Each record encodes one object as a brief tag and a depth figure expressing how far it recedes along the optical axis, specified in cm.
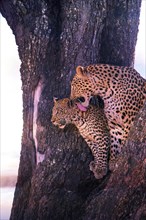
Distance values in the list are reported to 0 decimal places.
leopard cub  1274
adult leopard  1266
